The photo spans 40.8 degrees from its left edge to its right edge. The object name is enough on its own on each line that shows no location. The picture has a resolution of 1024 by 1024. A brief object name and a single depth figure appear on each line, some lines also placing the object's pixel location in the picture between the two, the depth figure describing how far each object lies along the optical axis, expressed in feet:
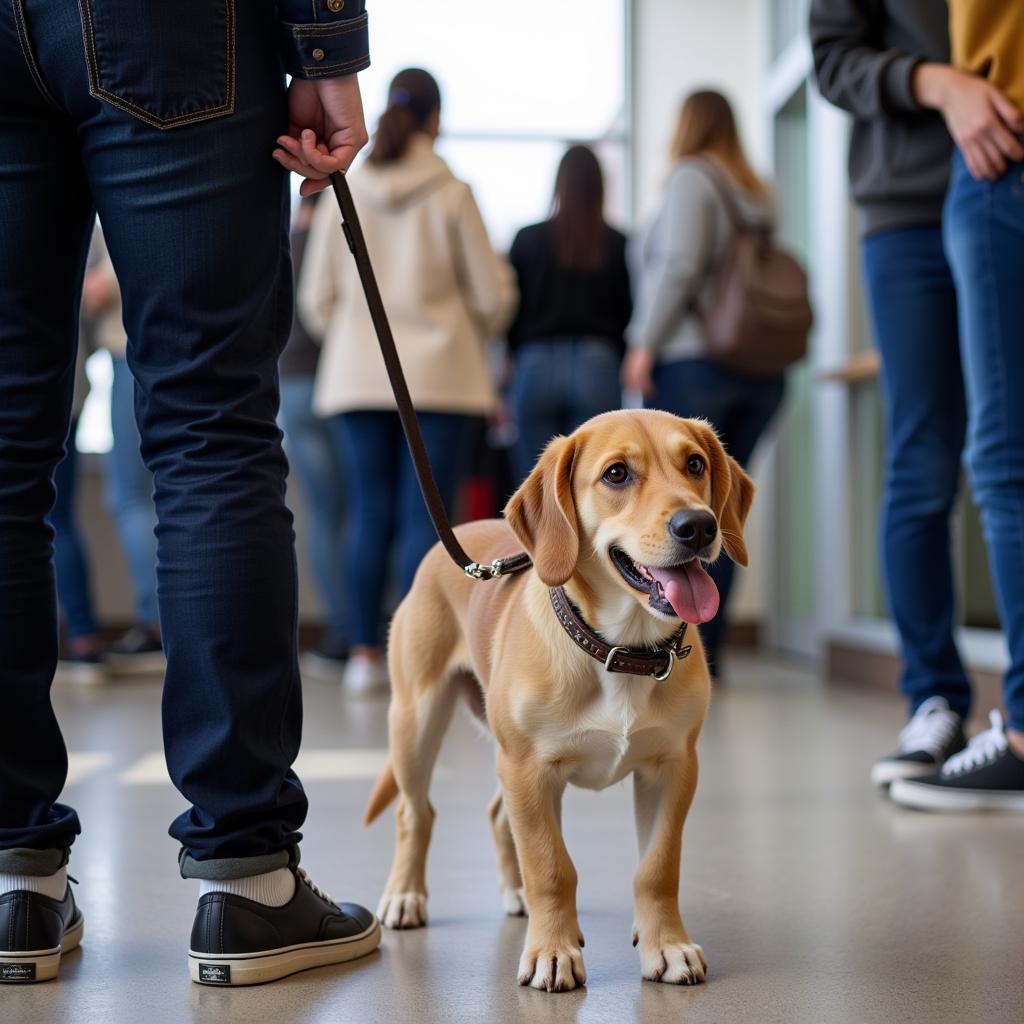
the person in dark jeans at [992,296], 7.86
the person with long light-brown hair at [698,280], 14.73
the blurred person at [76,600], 16.24
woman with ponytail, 14.21
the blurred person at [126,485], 16.38
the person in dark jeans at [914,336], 9.22
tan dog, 5.13
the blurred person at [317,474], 16.79
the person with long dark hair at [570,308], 15.25
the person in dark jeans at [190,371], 4.85
